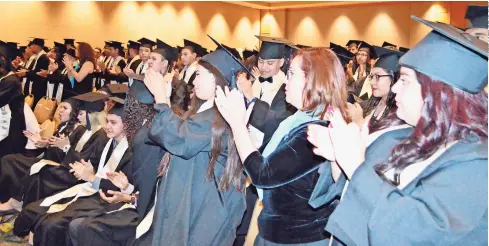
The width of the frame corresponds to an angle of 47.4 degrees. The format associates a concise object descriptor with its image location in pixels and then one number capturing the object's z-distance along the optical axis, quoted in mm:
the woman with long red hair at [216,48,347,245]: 2178
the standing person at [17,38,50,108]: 10408
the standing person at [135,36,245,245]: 2934
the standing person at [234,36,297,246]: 3824
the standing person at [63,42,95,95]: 9508
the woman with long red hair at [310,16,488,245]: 1412
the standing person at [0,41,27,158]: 5719
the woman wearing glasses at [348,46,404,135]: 3928
